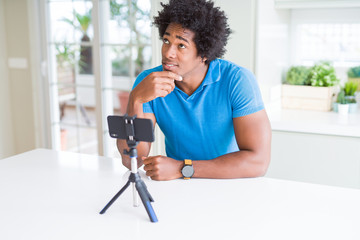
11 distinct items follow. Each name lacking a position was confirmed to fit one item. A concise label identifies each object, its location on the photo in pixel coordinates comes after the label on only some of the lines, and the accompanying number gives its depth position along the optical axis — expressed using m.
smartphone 1.09
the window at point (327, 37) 2.85
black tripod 1.11
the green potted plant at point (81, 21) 3.57
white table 1.05
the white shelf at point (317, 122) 2.32
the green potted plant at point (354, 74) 2.83
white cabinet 2.32
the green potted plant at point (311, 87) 2.76
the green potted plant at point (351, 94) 2.68
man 1.46
